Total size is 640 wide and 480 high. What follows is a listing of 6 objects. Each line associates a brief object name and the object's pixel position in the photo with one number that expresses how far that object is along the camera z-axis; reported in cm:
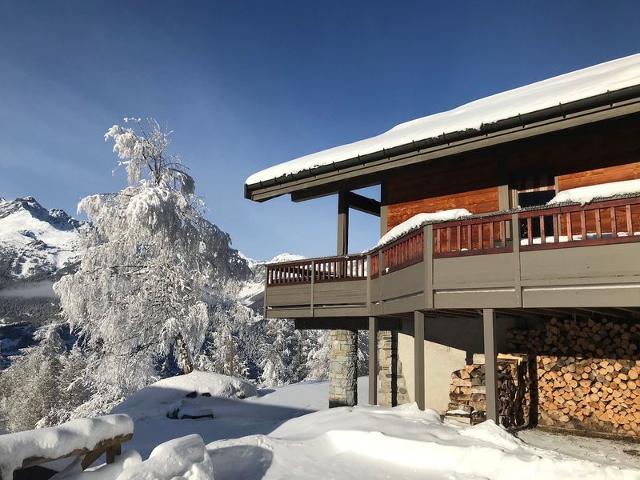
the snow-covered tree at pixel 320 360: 4353
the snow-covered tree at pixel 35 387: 4356
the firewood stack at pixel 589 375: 837
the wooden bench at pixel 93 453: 418
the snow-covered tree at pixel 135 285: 1961
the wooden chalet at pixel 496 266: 749
